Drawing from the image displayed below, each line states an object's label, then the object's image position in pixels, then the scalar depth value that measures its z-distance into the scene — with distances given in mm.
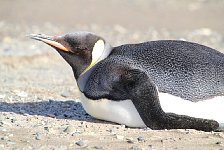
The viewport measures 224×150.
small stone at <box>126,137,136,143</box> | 10273
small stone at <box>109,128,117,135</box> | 10852
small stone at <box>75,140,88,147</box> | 10023
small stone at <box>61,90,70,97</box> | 16091
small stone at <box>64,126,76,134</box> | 10815
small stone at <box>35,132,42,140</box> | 10344
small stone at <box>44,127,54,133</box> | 10798
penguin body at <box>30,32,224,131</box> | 10875
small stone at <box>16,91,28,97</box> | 15162
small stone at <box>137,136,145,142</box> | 10375
